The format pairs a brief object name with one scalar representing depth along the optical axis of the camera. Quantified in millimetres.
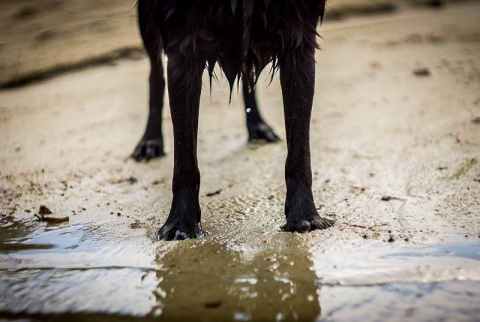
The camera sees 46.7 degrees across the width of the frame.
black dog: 2717
